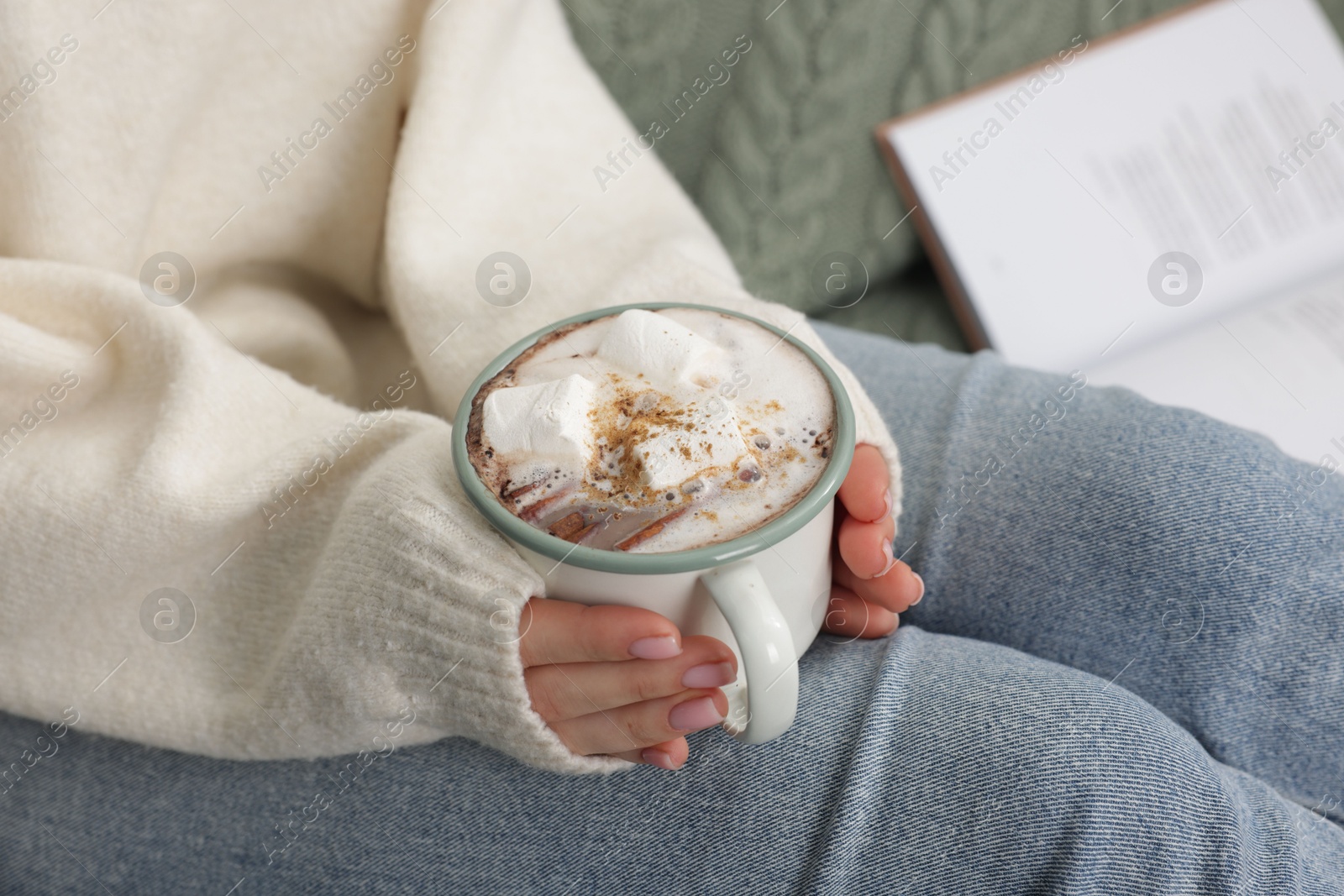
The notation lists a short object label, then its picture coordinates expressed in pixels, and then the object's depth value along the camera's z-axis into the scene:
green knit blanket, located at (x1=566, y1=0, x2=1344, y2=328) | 0.93
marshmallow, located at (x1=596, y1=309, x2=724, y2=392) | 0.46
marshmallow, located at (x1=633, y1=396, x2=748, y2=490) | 0.42
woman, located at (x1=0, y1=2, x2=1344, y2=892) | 0.48
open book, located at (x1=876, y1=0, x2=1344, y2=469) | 1.00
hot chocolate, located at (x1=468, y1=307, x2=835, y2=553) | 0.41
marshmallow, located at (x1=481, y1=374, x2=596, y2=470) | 0.43
